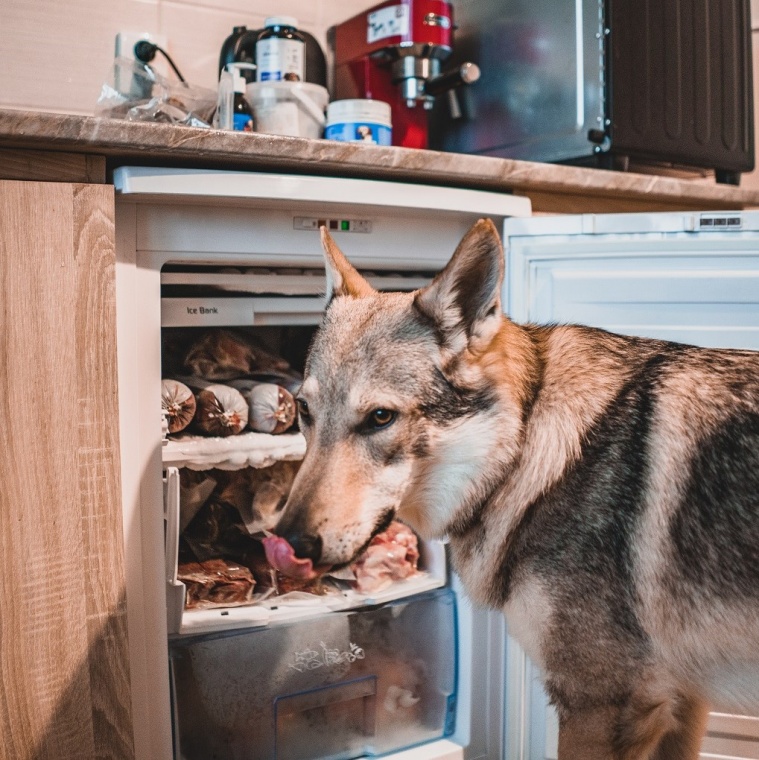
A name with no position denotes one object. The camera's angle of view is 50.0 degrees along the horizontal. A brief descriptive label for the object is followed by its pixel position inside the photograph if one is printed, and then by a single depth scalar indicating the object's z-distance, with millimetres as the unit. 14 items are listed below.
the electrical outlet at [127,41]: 1996
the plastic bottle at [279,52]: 2016
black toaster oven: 1869
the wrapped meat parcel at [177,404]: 1509
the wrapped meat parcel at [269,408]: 1619
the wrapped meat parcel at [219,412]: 1556
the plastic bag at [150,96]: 1752
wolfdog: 1078
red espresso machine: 2059
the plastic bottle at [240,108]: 1899
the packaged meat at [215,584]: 1553
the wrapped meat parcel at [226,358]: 1667
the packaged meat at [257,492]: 1705
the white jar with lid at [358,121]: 1928
